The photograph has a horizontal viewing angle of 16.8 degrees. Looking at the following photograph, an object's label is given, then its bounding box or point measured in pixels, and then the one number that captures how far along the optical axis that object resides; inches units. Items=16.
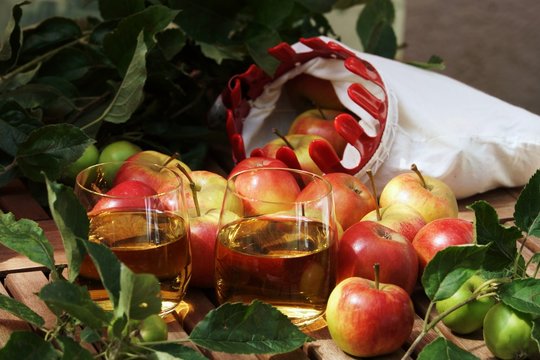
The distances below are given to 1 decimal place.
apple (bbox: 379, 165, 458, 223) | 57.4
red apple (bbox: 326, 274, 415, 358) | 49.8
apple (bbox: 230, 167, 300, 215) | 51.9
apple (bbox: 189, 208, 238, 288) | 53.3
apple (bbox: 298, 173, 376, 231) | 56.1
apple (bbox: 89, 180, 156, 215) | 50.5
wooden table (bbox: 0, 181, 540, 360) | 50.7
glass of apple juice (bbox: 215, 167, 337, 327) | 50.3
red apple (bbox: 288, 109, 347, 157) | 63.3
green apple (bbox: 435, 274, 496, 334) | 51.2
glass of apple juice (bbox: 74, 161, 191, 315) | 50.2
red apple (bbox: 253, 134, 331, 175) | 61.0
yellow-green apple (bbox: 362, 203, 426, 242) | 55.2
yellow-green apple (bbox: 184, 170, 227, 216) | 54.8
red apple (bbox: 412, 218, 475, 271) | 54.1
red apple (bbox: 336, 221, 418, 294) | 52.5
